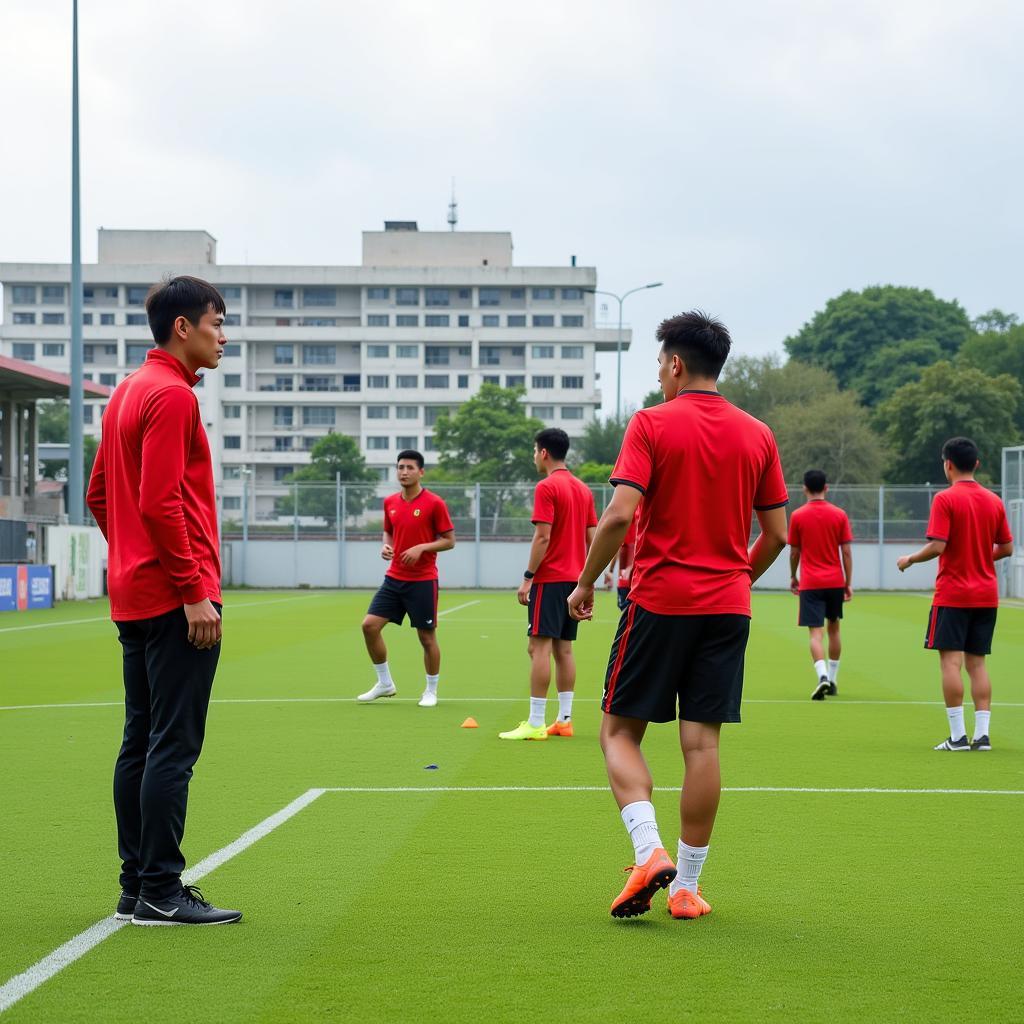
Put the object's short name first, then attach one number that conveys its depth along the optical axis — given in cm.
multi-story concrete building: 10781
